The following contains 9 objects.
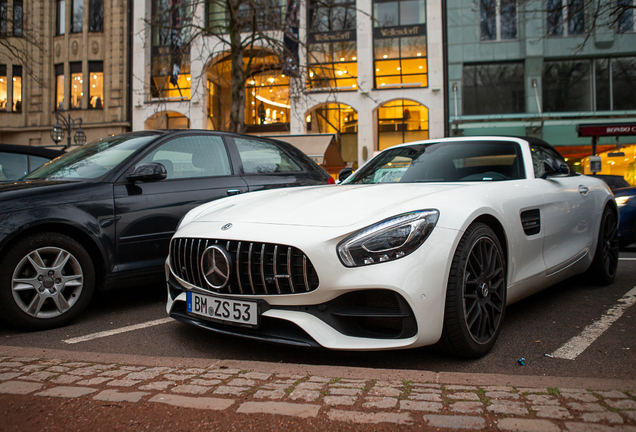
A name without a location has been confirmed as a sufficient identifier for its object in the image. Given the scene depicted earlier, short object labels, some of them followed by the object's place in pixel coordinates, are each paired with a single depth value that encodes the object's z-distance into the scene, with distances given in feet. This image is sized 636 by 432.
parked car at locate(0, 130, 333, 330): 11.32
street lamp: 61.98
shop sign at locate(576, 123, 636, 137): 50.03
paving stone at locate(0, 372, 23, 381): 7.76
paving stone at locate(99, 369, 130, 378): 7.89
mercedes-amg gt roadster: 8.20
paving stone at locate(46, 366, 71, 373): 8.20
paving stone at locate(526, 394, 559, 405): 6.45
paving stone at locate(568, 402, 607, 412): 6.22
